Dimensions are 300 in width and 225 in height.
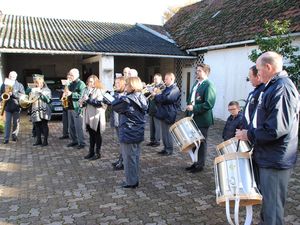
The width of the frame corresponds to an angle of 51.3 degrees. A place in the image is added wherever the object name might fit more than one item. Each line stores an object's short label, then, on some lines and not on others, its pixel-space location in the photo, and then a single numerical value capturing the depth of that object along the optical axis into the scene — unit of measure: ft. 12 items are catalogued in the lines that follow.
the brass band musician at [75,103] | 23.53
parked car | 39.17
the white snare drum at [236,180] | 9.62
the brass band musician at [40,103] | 24.16
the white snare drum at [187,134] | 15.74
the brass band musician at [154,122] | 23.90
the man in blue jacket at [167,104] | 21.34
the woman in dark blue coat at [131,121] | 15.31
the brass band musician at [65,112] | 23.99
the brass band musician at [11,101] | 25.25
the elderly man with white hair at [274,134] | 9.24
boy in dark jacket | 16.42
